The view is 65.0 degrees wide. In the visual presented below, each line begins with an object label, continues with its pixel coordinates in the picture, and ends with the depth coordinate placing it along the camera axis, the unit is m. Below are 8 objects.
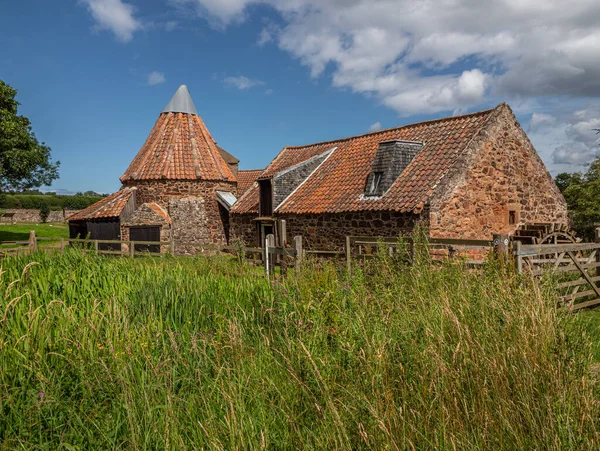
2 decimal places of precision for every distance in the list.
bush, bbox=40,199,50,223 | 55.44
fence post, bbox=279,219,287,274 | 11.23
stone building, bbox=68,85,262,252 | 22.88
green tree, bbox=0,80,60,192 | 29.36
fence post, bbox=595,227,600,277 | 10.54
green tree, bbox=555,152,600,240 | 26.05
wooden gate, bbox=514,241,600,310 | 8.41
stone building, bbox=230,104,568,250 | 15.41
